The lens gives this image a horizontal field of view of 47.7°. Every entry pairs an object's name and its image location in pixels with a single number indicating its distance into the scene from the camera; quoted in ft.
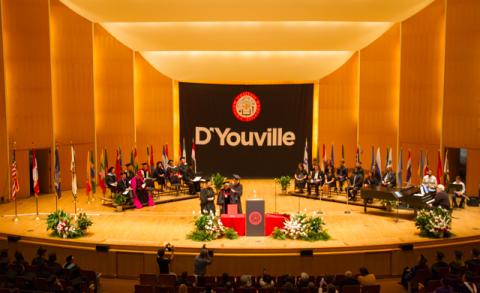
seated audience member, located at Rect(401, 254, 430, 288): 31.11
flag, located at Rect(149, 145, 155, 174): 59.83
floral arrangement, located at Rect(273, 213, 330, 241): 39.70
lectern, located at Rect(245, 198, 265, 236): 40.65
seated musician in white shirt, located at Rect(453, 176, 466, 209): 50.78
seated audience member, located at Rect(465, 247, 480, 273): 28.71
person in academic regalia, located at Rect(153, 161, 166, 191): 59.41
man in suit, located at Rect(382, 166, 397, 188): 52.49
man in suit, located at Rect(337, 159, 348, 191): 58.34
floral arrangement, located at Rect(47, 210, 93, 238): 39.73
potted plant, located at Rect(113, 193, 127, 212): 51.39
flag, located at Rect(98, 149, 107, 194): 53.30
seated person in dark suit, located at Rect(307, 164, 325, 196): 58.03
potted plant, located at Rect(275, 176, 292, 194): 60.90
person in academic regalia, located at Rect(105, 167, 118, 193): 54.08
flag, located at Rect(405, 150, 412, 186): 51.29
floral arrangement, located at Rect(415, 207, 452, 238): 39.58
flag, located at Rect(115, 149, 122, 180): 54.01
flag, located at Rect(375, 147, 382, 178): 53.06
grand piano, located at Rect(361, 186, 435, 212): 45.39
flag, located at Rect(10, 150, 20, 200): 46.55
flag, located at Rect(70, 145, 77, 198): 47.14
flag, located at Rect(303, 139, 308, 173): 58.67
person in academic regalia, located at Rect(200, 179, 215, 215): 45.75
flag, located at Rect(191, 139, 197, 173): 63.10
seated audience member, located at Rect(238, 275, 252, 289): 27.71
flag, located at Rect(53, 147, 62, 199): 47.57
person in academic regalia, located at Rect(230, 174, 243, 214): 47.21
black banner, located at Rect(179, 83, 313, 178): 74.18
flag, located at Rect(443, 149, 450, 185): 52.51
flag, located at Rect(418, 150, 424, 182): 51.94
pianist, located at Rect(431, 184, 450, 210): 43.86
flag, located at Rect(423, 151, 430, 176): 52.43
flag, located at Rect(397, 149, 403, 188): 51.83
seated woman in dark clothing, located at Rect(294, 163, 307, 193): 60.64
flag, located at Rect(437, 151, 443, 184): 49.52
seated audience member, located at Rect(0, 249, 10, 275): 29.01
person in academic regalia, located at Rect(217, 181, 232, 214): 46.78
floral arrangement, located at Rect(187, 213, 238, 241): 39.75
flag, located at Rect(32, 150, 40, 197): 45.96
